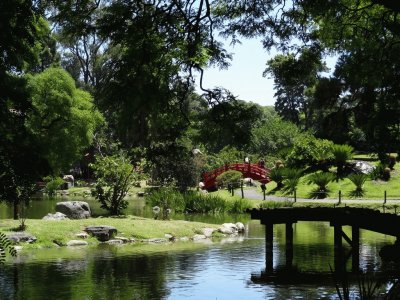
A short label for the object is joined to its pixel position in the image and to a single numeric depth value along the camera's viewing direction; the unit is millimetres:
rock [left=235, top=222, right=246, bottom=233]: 25344
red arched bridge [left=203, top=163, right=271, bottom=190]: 45656
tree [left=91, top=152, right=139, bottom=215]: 28031
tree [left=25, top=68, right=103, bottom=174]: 44188
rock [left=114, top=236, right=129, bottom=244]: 21531
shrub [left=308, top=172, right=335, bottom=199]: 33875
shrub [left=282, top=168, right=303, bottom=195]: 35000
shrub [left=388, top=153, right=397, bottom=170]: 34484
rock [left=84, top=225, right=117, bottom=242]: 21359
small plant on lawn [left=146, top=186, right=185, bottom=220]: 33125
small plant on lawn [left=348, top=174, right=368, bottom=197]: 33062
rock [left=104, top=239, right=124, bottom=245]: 21186
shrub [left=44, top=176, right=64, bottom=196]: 47344
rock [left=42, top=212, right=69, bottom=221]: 24453
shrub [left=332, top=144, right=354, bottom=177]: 36875
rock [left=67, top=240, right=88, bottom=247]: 20242
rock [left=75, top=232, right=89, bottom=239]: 21141
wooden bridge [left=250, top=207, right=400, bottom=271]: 16344
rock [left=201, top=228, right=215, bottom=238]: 23531
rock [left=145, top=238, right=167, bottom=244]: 21719
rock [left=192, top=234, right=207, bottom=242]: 22784
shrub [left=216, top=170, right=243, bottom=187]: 43494
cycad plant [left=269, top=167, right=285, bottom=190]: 37625
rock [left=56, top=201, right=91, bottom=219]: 25766
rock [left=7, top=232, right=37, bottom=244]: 19328
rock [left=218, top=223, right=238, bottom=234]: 24375
